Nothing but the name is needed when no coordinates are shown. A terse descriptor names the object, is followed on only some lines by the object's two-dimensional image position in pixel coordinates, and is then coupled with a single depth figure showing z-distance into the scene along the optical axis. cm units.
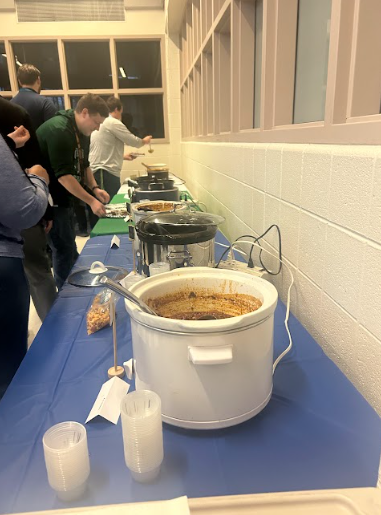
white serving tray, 43
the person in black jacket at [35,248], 173
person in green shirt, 228
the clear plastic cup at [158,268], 107
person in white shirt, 423
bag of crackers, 105
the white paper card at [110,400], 70
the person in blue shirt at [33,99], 297
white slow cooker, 60
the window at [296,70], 81
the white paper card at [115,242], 183
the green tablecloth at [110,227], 213
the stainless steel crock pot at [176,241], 106
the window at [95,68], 515
